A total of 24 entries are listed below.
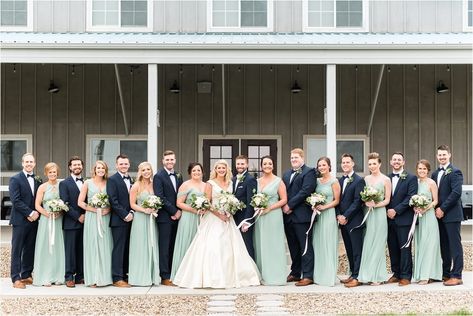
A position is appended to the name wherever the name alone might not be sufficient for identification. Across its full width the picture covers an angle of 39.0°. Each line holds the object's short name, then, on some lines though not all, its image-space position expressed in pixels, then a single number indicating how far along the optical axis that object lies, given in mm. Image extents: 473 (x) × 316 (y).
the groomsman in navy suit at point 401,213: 8938
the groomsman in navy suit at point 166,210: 8945
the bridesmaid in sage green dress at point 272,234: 9070
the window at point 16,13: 14961
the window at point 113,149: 14906
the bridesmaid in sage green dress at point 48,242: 8992
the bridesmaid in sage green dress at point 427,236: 9008
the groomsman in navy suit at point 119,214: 8828
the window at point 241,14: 14961
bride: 8812
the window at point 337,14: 15031
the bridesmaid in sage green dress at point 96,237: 8891
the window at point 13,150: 14820
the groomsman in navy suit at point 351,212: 8938
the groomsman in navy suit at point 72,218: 8953
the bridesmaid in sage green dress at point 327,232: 9039
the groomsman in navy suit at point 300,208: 8984
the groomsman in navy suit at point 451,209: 8883
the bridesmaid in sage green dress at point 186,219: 9000
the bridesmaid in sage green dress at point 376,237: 9000
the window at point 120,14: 14984
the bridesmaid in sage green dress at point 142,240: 8961
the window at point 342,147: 14945
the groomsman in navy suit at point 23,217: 8977
